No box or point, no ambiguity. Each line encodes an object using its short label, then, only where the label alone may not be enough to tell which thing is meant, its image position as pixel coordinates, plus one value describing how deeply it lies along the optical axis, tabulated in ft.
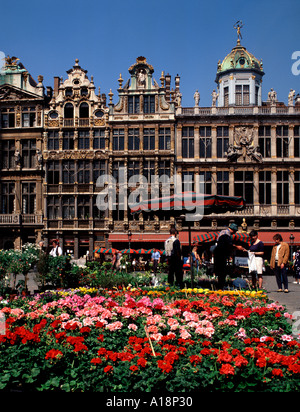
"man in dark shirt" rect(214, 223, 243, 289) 34.53
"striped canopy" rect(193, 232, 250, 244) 62.54
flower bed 14.26
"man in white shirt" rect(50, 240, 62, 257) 44.33
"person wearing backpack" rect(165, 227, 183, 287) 35.65
